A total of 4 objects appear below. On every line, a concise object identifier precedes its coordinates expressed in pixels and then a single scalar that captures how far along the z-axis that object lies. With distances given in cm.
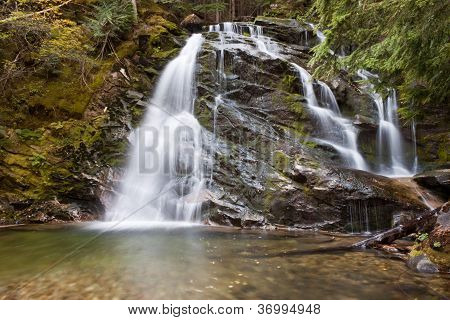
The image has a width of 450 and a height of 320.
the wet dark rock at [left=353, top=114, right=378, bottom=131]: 1088
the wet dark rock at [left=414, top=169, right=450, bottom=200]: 767
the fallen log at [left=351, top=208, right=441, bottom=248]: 543
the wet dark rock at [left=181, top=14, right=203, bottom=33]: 1673
